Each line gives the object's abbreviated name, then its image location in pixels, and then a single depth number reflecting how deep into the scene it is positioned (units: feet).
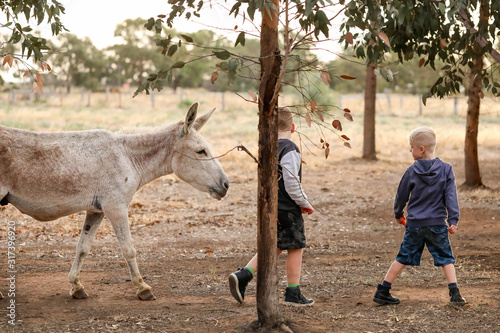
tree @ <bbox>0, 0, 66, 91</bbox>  16.38
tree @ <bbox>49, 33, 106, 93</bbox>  168.45
